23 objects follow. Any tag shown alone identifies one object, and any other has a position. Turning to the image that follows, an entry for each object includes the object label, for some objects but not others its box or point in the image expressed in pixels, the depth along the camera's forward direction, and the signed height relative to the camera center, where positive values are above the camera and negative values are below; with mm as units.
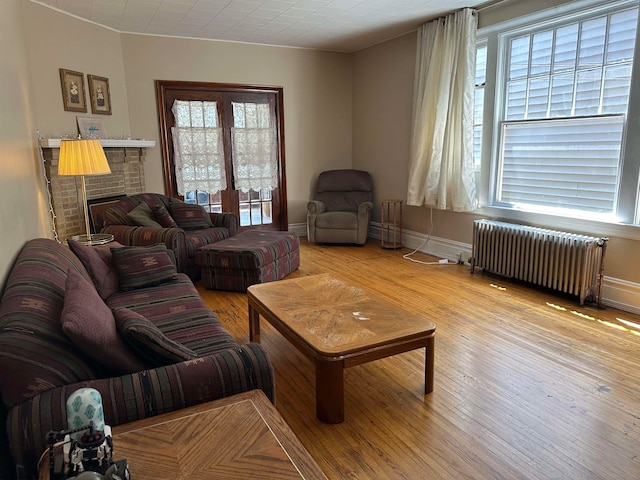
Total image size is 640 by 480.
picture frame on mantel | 4815 +395
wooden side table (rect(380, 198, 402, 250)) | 5844 -830
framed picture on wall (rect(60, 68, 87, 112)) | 4617 +757
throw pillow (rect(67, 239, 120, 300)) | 2812 -650
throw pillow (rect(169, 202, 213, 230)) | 4836 -560
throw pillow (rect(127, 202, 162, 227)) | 4352 -507
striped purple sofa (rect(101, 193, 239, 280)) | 4129 -649
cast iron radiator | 3645 -856
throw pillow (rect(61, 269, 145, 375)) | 1435 -550
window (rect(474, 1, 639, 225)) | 3577 +392
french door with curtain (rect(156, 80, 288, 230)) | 5773 +190
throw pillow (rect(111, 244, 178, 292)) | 2926 -670
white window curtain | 4664 +469
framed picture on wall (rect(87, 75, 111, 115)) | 4956 +765
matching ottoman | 4043 -897
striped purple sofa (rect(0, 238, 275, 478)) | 1303 -683
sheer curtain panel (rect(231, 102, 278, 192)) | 6156 +203
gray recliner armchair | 5953 -642
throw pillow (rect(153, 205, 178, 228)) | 4587 -545
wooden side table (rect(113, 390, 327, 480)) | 1106 -740
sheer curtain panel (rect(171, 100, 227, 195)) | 5793 +202
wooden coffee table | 2133 -848
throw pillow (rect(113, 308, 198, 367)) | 1554 -619
